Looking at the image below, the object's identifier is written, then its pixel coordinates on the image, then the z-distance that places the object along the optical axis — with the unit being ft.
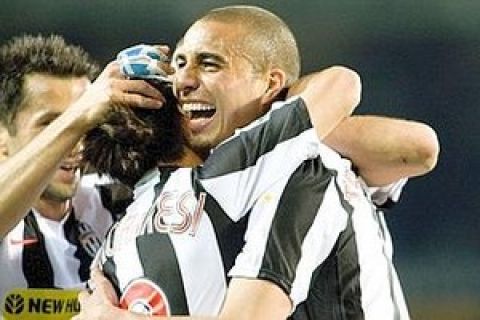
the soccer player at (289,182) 19.00
